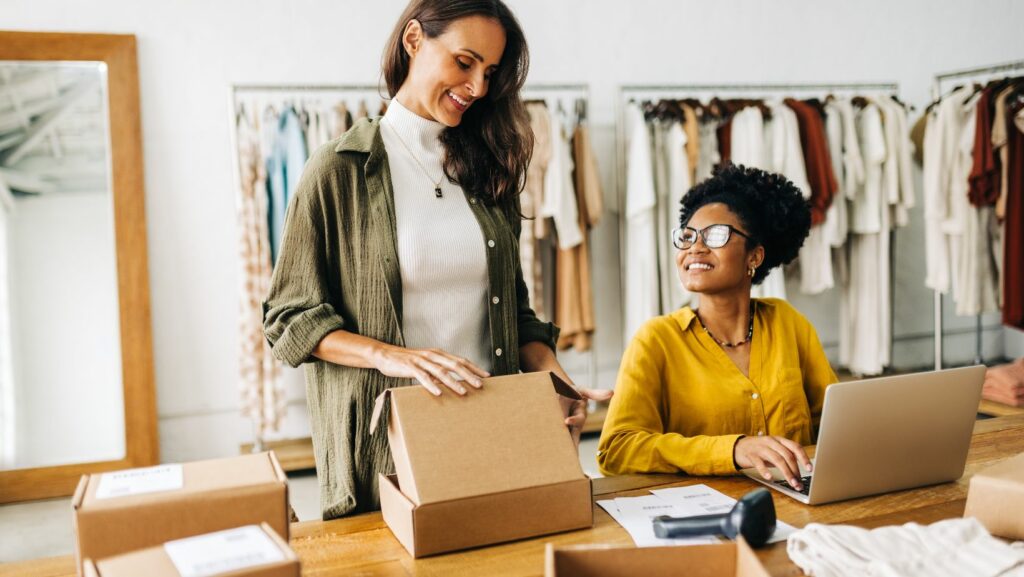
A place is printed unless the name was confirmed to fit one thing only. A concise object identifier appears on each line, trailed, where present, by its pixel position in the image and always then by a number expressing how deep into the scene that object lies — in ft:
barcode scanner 4.03
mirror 12.98
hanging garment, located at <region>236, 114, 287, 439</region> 12.82
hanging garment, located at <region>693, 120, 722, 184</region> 14.87
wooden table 3.99
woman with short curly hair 6.14
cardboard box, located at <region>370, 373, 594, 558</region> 4.03
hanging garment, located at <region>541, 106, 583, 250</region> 13.85
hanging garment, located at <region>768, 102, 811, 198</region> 14.65
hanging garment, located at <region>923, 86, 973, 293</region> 14.80
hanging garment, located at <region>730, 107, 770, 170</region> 14.51
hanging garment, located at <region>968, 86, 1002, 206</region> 14.19
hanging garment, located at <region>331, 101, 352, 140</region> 13.23
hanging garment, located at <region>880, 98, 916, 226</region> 15.32
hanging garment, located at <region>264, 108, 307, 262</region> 12.89
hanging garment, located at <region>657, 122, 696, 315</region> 14.40
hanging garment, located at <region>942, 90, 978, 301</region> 14.75
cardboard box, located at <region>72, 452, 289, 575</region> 3.39
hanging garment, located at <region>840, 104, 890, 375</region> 15.35
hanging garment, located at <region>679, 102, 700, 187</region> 14.37
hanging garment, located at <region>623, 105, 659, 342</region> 14.29
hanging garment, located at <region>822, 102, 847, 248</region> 15.23
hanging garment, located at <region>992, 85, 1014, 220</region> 14.01
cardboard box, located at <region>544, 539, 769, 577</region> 3.32
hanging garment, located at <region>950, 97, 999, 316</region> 14.79
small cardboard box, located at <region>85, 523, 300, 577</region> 2.93
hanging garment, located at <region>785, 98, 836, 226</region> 14.88
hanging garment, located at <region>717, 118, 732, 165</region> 14.79
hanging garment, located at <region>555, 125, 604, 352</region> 14.34
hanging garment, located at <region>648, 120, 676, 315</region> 14.65
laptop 4.63
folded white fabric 3.63
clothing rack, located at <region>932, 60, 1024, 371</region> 14.39
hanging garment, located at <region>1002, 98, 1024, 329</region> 14.06
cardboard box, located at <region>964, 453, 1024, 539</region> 4.03
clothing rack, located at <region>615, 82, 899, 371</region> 15.19
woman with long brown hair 5.21
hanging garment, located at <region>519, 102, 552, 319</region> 13.80
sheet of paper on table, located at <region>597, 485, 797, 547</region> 4.31
